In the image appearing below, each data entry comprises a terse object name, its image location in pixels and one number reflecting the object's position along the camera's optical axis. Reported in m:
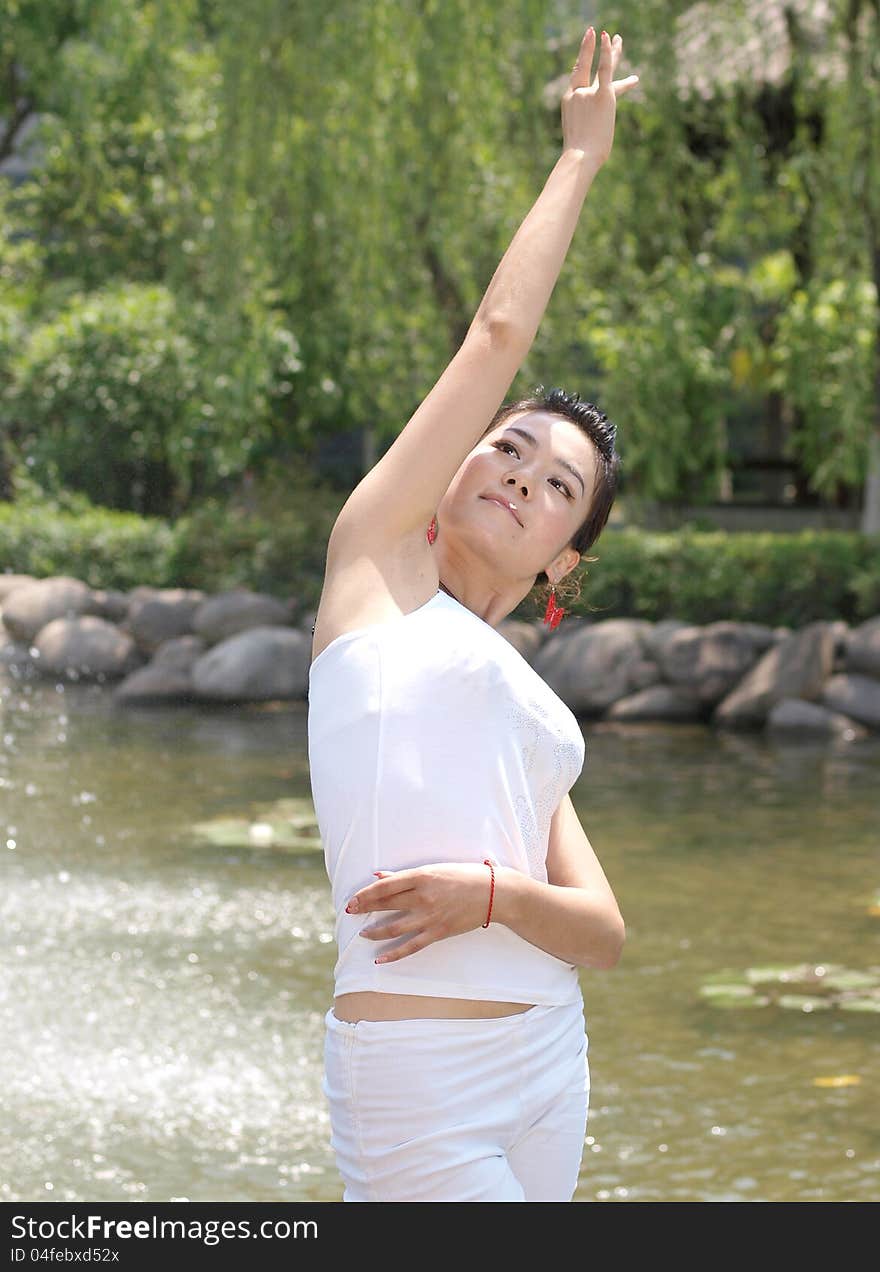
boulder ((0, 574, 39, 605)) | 12.35
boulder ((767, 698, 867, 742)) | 10.09
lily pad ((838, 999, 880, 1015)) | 5.08
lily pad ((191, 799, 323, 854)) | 7.30
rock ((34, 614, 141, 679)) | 11.52
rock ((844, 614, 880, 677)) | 10.16
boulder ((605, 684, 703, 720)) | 10.55
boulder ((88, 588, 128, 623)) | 12.18
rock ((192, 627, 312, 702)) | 10.96
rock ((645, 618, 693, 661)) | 10.73
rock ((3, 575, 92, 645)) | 11.77
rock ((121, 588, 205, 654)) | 11.80
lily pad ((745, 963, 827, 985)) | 5.35
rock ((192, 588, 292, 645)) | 11.68
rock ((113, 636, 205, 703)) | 11.02
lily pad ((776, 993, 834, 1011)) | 5.09
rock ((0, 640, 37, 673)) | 11.45
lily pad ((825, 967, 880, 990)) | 5.28
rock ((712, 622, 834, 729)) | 10.30
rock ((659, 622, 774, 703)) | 10.59
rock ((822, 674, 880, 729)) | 10.13
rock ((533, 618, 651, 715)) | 10.62
